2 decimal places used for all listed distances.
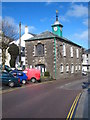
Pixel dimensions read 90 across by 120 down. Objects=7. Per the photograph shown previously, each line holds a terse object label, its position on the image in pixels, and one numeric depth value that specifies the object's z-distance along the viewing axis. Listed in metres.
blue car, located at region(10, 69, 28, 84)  12.54
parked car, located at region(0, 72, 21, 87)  10.41
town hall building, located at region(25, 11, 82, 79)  18.50
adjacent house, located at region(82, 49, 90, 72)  43.53
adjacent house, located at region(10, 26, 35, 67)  26.81
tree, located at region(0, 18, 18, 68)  18.63
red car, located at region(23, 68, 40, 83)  14.29
